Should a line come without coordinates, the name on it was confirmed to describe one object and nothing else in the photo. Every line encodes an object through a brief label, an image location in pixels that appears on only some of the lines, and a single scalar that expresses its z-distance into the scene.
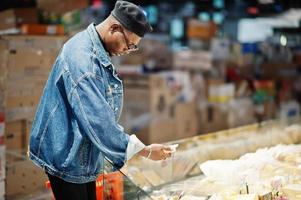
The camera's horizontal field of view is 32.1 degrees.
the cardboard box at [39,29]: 4.59
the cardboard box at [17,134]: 4.40
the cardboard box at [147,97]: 7.18
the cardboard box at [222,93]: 8.10
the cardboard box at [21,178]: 4.33
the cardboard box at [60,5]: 5.01
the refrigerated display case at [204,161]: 3.02
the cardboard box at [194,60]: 8.34
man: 2.37
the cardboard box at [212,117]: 8.07
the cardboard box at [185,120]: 7.78
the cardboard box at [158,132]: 7.38
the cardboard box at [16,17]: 4.90
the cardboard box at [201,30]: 8.82
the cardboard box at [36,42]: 4.35
